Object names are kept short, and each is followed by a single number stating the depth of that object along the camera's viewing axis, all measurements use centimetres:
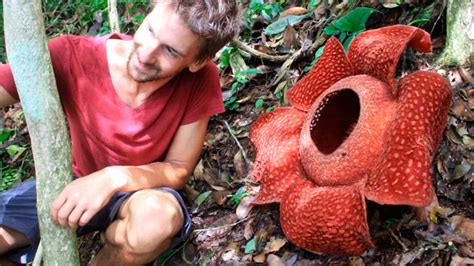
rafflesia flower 164
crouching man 188
